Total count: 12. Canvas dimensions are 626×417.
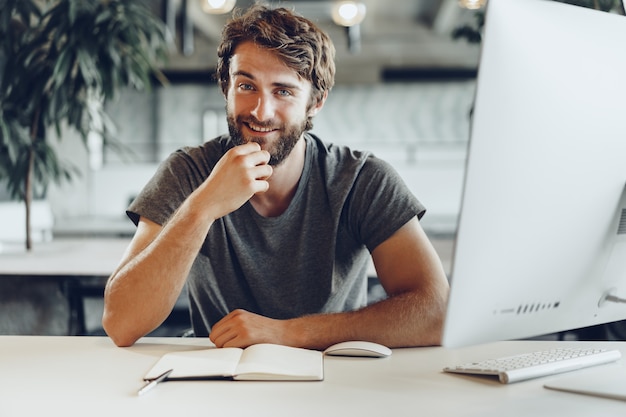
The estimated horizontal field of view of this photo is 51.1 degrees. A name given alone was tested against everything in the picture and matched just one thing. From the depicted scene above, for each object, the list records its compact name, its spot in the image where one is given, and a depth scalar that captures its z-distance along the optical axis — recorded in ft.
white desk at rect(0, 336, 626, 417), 2.81
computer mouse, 3.66
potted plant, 9.03
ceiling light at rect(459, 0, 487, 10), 10.14
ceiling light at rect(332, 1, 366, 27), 15.12
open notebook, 3.22
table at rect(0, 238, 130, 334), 7.69
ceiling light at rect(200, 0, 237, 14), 13.71
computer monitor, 2.32
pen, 3.03
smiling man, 4.35
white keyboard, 3.20
